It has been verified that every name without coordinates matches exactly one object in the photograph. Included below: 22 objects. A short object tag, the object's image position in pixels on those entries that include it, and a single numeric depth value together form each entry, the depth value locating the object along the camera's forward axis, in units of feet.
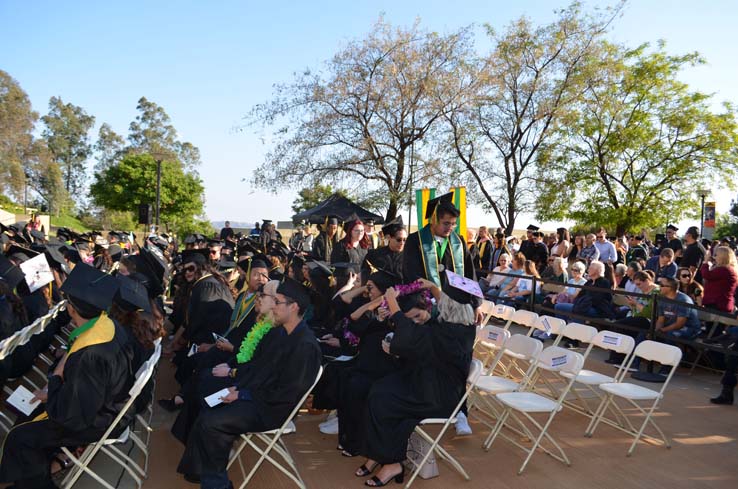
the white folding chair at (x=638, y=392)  14.84
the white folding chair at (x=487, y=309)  23.77
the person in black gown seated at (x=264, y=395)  11.10
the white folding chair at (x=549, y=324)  19.99
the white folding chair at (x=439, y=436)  12.25
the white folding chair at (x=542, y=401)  13.41
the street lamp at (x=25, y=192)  135.55
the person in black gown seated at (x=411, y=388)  12.41
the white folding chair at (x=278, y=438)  11.07
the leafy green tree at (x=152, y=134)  178.50
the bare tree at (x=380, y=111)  57.88
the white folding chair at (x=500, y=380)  15.17
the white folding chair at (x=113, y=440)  10.39
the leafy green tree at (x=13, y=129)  137.49
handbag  12.84
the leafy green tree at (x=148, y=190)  114.32
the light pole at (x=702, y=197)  70.74
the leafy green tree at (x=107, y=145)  182.80
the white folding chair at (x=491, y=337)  17.87
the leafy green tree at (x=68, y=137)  186.39
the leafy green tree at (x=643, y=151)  70.95
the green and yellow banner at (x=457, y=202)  19.30
